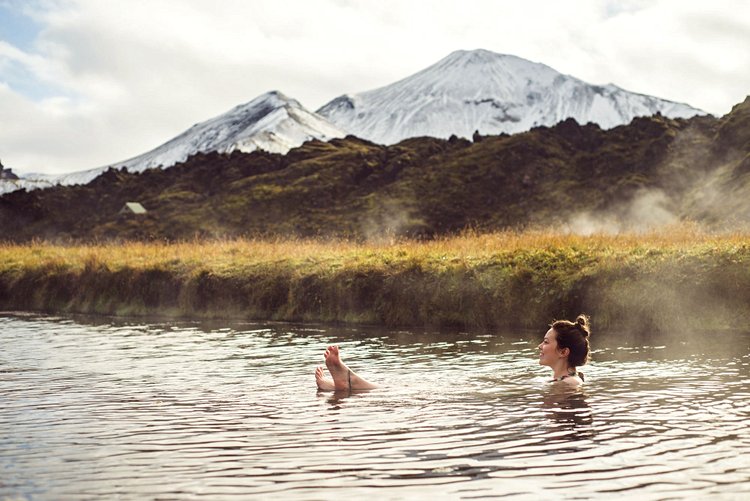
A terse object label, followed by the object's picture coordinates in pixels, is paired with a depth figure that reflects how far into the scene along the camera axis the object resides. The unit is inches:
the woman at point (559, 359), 515.2
